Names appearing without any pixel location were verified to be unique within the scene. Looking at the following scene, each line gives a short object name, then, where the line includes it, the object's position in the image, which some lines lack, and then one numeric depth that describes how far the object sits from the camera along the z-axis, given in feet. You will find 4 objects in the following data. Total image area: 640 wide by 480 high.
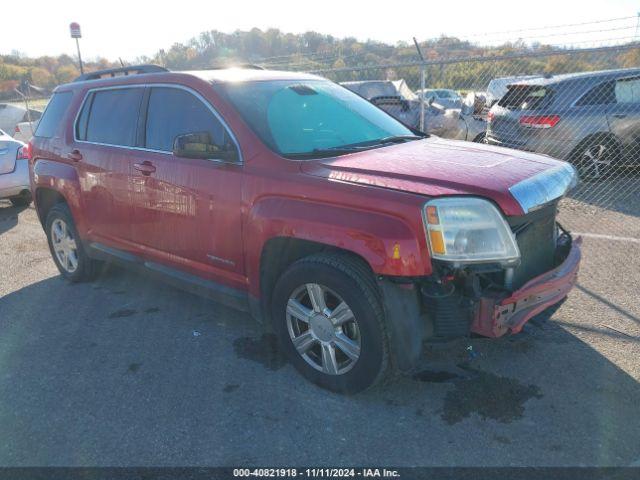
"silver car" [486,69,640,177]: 25.58
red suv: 9.16
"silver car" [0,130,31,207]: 26.89
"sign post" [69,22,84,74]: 48.29
